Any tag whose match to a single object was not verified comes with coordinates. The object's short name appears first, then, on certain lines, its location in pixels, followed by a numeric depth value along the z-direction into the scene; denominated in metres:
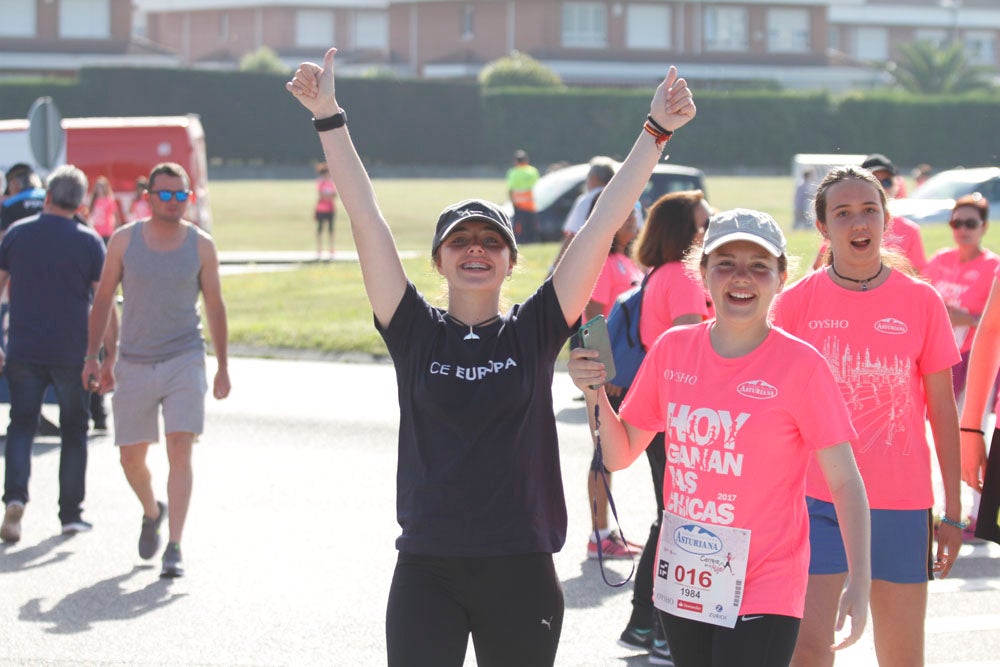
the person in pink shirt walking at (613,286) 12.14
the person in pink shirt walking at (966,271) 13.91
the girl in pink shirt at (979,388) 7.84
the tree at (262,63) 112.19
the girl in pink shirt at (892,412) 7.24
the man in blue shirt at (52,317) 13.12
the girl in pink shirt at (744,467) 5.93
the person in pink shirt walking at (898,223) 13.96
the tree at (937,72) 116.58
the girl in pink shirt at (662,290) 9.69
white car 45.35
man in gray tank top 11.63
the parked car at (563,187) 41.89
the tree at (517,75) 102.33
